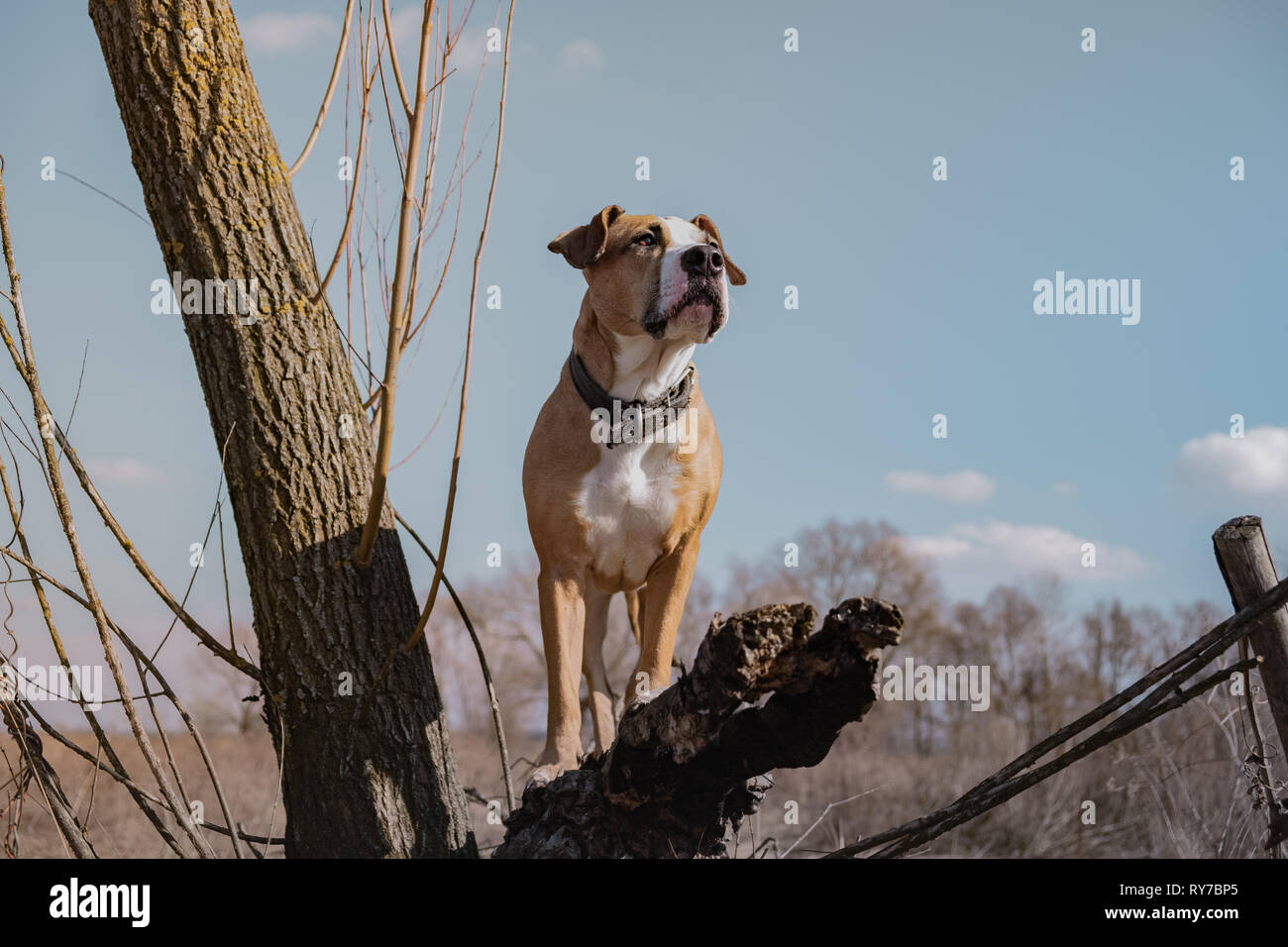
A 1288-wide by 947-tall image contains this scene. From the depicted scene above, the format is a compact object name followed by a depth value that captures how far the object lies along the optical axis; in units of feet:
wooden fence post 9.63
